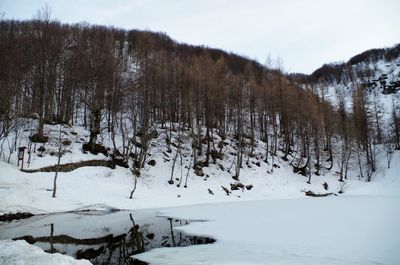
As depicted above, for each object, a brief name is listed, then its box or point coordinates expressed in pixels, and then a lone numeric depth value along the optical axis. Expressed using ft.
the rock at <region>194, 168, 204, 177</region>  108.82
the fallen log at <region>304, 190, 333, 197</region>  117.60
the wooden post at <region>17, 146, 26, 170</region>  77.23
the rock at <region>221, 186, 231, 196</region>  104.15
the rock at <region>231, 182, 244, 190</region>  108.78
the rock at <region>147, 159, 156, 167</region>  105.76
